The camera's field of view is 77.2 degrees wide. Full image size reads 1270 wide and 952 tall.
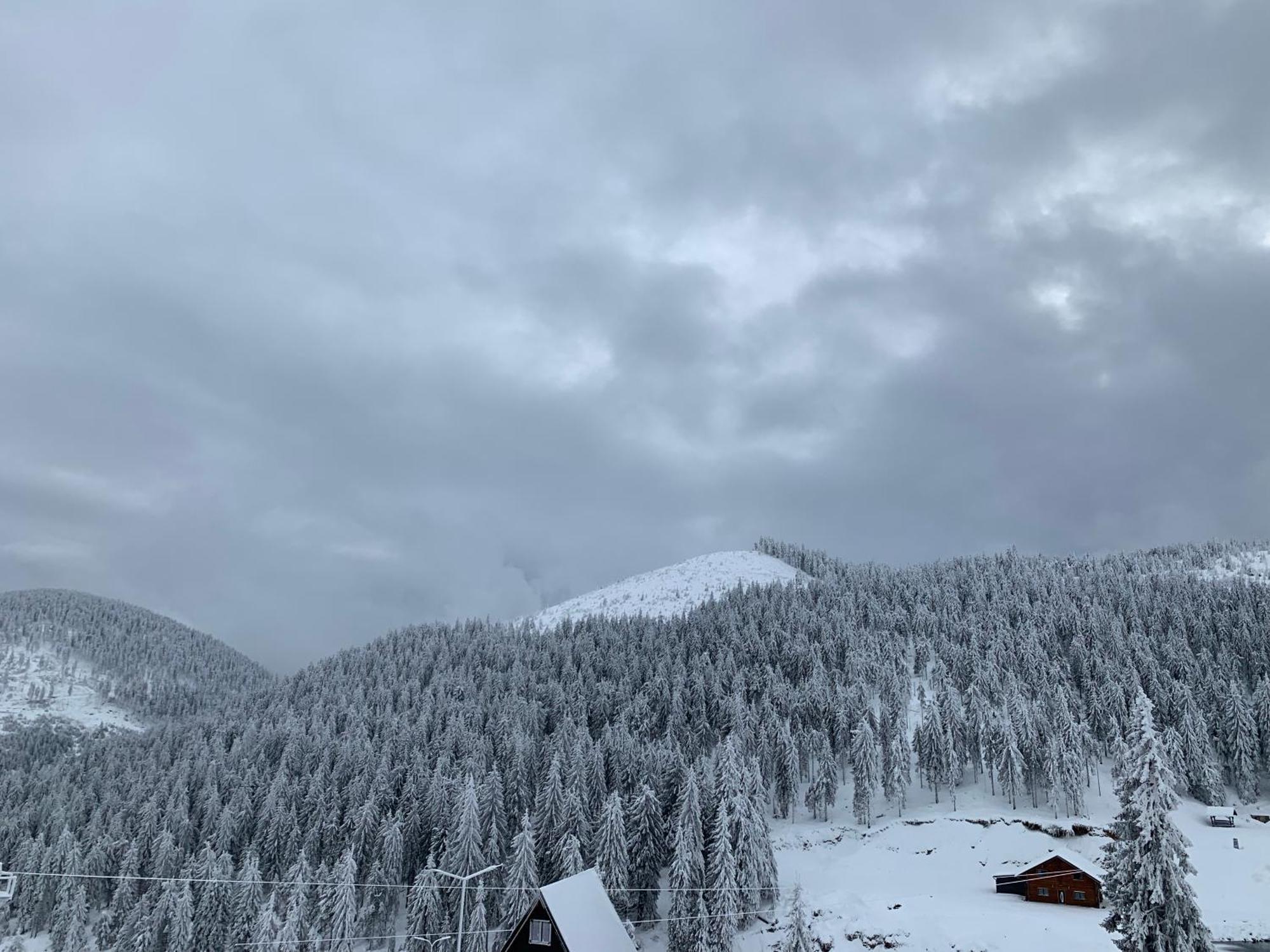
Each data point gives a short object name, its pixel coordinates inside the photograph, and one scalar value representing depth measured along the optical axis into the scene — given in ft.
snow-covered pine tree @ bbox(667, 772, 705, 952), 225.56
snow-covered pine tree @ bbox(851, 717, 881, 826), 342.23
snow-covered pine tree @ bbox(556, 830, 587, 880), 240.94
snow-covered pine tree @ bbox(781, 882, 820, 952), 178.81
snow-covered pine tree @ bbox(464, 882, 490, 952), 233.76
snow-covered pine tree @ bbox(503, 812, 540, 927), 234.58
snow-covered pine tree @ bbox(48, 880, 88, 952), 310.65
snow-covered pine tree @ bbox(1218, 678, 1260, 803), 341.00
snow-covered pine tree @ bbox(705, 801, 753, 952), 217.36
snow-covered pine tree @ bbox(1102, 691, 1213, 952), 114.73
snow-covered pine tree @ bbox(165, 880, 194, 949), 271.90
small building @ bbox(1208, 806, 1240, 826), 314.76
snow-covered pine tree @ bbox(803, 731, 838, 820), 349.82
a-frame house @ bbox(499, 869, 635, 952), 151.64
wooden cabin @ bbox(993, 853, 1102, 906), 243.19
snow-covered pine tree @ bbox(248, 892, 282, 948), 250.98
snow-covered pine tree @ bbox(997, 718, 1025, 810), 334.85
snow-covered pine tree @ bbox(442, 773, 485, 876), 261.24
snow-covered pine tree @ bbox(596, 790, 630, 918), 246.47
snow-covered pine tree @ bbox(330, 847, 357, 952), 246.88
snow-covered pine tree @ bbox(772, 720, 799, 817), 352.90
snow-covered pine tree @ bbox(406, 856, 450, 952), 247.50
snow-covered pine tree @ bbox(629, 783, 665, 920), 260.01
